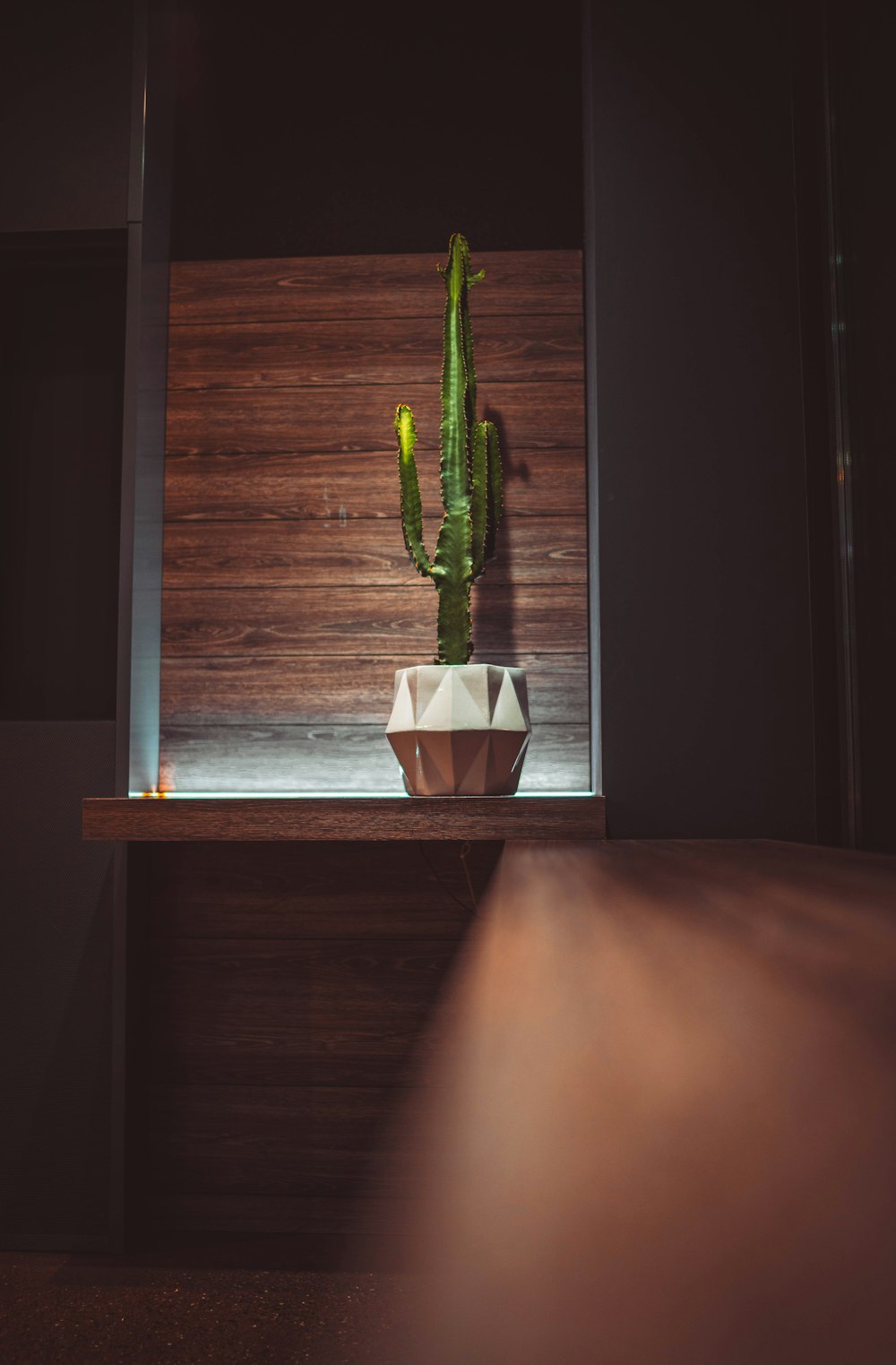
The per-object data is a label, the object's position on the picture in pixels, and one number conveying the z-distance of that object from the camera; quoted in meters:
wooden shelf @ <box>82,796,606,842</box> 1.38
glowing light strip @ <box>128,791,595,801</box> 1.40
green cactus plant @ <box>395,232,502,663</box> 1.55
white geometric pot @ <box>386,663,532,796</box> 1.47
